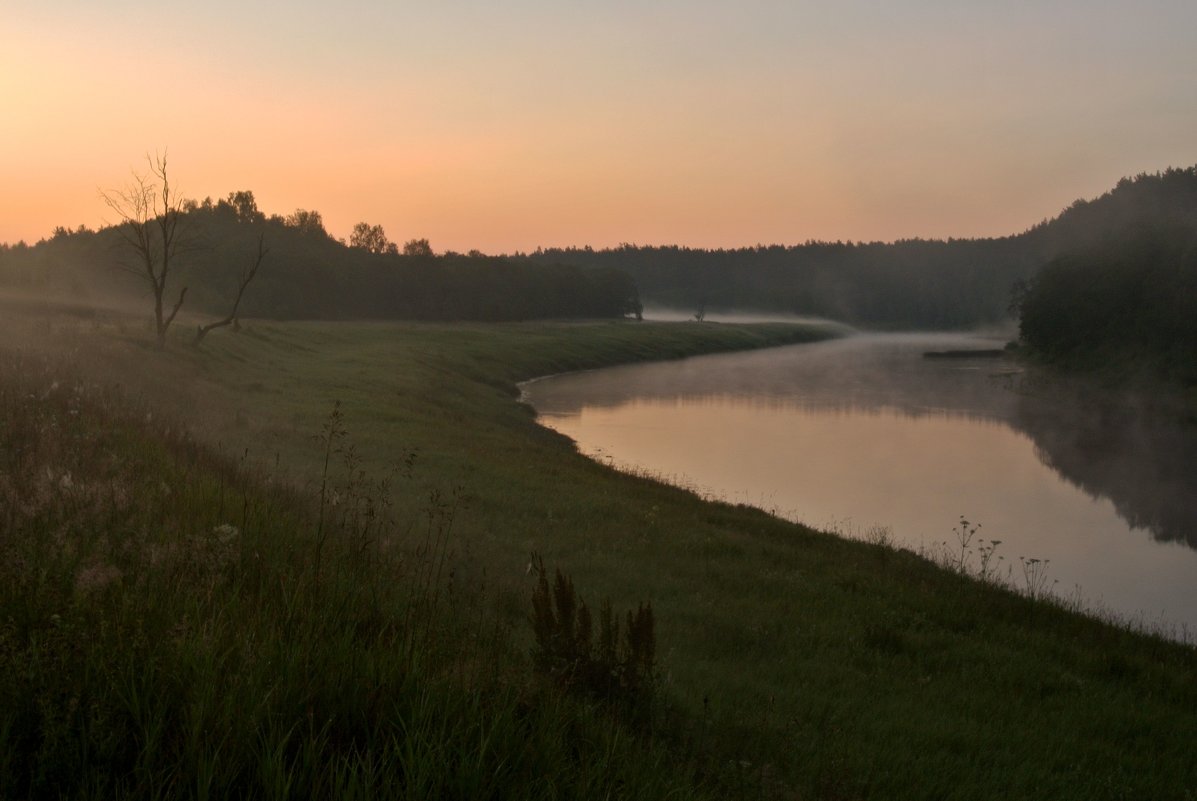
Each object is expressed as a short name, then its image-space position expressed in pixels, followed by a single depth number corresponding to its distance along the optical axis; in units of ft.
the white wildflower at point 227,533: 20.84
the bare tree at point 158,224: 106.63
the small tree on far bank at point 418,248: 462.93
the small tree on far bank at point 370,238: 472.03
